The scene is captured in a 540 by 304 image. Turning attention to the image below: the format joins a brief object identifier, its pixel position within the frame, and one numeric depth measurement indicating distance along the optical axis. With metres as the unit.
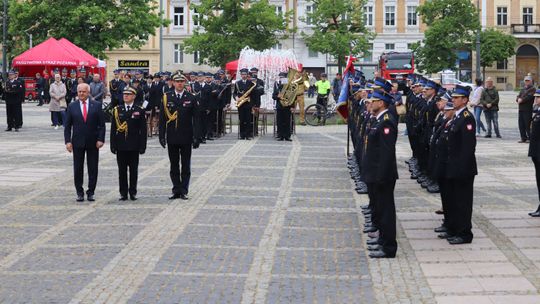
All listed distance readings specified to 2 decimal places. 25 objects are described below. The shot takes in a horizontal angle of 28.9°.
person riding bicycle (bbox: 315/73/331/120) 39.16
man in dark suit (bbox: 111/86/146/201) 15.77
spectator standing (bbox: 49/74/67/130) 31.84
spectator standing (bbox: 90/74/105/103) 29.98
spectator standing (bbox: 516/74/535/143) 27.52
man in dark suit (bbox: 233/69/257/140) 28.56
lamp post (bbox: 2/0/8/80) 62.04
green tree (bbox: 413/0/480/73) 67.06
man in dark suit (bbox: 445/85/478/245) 12.04
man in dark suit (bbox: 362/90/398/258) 11.27
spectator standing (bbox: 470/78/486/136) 30.45
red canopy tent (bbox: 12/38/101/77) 49.59
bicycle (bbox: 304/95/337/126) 36.84
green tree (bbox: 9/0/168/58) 62.06
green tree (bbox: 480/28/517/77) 78.94
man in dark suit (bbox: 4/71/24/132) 31.50
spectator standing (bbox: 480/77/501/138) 29.73
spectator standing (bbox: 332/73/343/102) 38.27
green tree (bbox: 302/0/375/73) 70.88
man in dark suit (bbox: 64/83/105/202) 15.86
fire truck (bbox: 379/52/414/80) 62.94
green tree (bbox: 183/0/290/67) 66.25
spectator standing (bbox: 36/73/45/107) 54.03
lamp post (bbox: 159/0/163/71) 65.38
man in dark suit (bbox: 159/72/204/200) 15.97
